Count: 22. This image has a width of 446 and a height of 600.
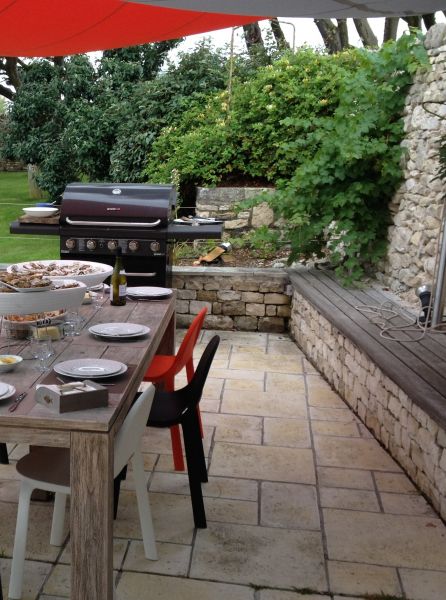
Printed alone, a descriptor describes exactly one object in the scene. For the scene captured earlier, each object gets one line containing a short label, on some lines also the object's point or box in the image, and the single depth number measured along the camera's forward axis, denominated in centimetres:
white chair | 218
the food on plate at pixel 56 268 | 343
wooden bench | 317
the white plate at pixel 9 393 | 209
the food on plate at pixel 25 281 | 276
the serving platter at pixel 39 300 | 267
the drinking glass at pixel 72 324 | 294
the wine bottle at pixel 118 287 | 346
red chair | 320
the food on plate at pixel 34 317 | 282
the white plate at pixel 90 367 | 232
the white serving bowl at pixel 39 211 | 530
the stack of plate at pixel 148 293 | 362
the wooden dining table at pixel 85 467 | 196
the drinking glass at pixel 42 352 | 247
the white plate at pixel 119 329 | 285
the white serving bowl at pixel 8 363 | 239
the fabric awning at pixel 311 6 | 300
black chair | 280
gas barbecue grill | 513
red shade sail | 406
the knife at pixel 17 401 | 204
